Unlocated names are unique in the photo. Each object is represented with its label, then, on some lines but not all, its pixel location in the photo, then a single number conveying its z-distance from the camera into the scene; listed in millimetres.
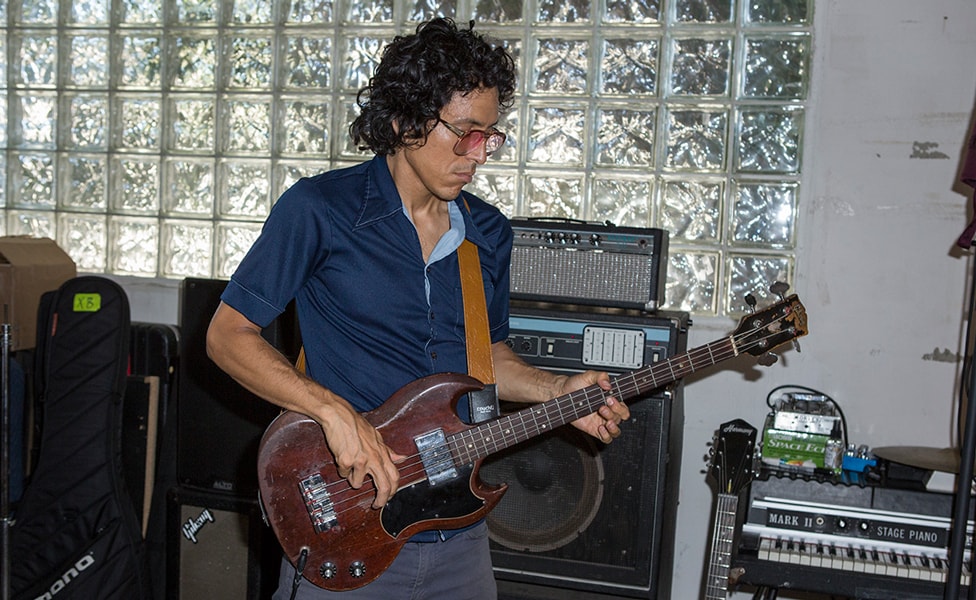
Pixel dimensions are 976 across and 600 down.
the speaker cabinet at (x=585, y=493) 2445
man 1498
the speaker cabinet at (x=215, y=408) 2684
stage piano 2227
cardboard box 3000
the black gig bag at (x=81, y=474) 2723
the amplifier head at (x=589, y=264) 2516
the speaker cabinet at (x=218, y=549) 2674
